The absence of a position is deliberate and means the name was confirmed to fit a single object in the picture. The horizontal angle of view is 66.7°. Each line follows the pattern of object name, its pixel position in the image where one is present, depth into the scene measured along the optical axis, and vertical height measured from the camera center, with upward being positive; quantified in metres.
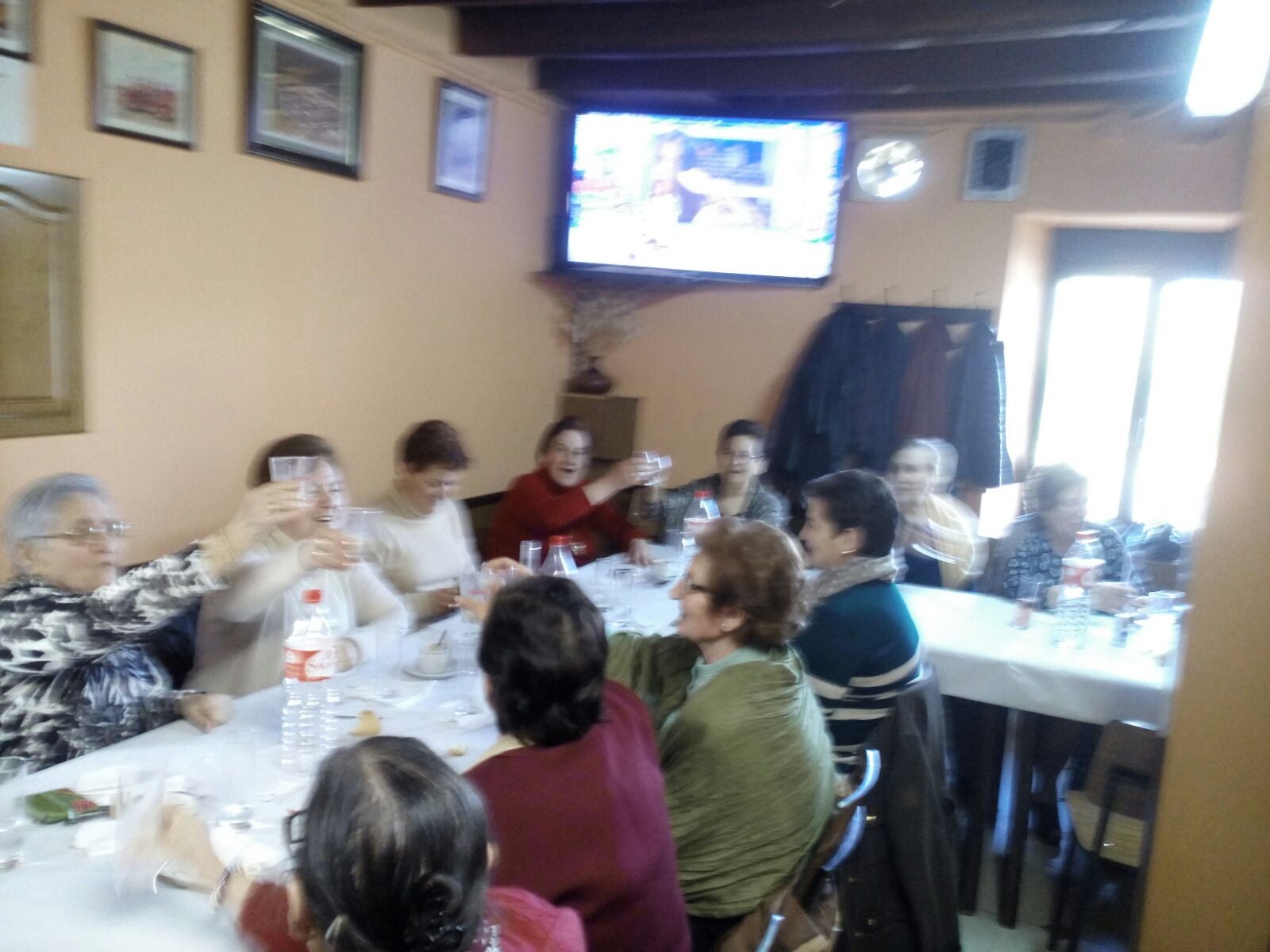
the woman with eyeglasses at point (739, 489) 3.77 -0.51
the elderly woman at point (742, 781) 1.62 -0.71
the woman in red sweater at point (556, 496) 3.46 -0.54
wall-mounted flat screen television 4.38 +0.76
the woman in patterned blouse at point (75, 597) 1.60 -0.48
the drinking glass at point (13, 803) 1.36 -0.73
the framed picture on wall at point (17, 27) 2.30 +0.66
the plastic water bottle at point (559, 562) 2.52 -0.56
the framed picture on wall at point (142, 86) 2.55 +0.62
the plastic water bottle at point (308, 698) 1.68 -0.71
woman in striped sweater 2.14 -0.61
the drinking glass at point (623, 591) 2.78 -0.74
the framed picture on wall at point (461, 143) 3.94 +0.82
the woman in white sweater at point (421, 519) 2.95 -0.58
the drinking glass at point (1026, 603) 3.04 -0.72
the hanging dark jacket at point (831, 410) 4.59 -0.20
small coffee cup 2.18 -0.73
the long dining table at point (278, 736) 1.21 -0.76
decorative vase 5.15 -0.17
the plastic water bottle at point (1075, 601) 2.88 -0.64
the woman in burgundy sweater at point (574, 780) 1.25 -0.58
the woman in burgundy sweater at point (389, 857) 0.91 -0.50
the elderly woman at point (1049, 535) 3.33 -0.52
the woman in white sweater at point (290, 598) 2.04 -0.64
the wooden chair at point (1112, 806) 2.36 -1.06
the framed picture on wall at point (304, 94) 3.03 +0.77
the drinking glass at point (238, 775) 1.46 -0.75
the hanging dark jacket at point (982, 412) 4.46 -0.15
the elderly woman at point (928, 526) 3.54 -0.57
